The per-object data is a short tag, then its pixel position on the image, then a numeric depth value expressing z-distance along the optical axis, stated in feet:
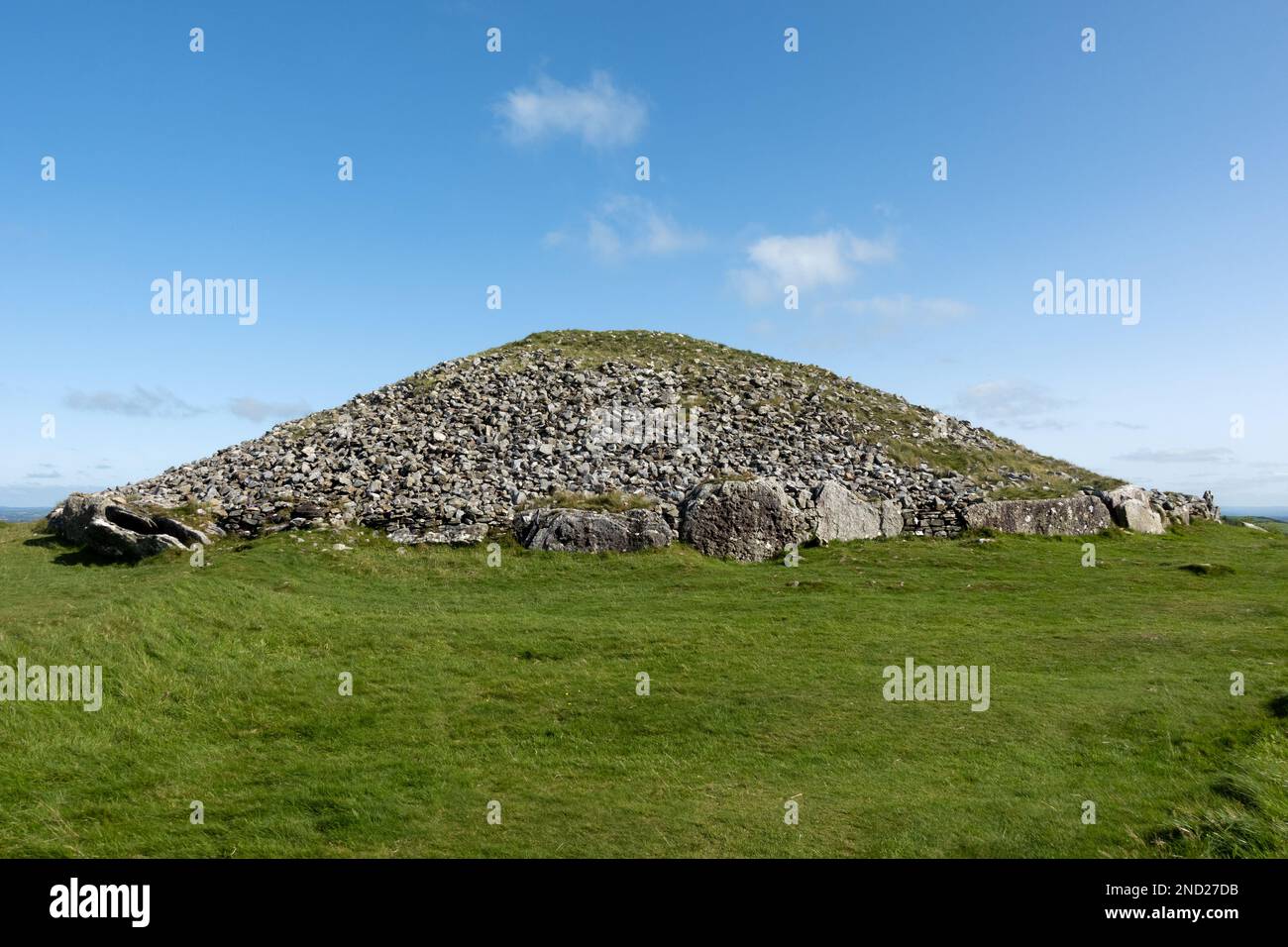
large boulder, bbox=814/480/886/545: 107.24
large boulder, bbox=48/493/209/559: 99.55
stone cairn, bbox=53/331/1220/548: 111.96
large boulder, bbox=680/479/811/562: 101.96
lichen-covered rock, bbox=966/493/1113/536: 111.65
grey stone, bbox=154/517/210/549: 101.76
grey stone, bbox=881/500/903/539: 111.04
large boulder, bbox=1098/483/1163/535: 116.16
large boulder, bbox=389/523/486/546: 102.06
